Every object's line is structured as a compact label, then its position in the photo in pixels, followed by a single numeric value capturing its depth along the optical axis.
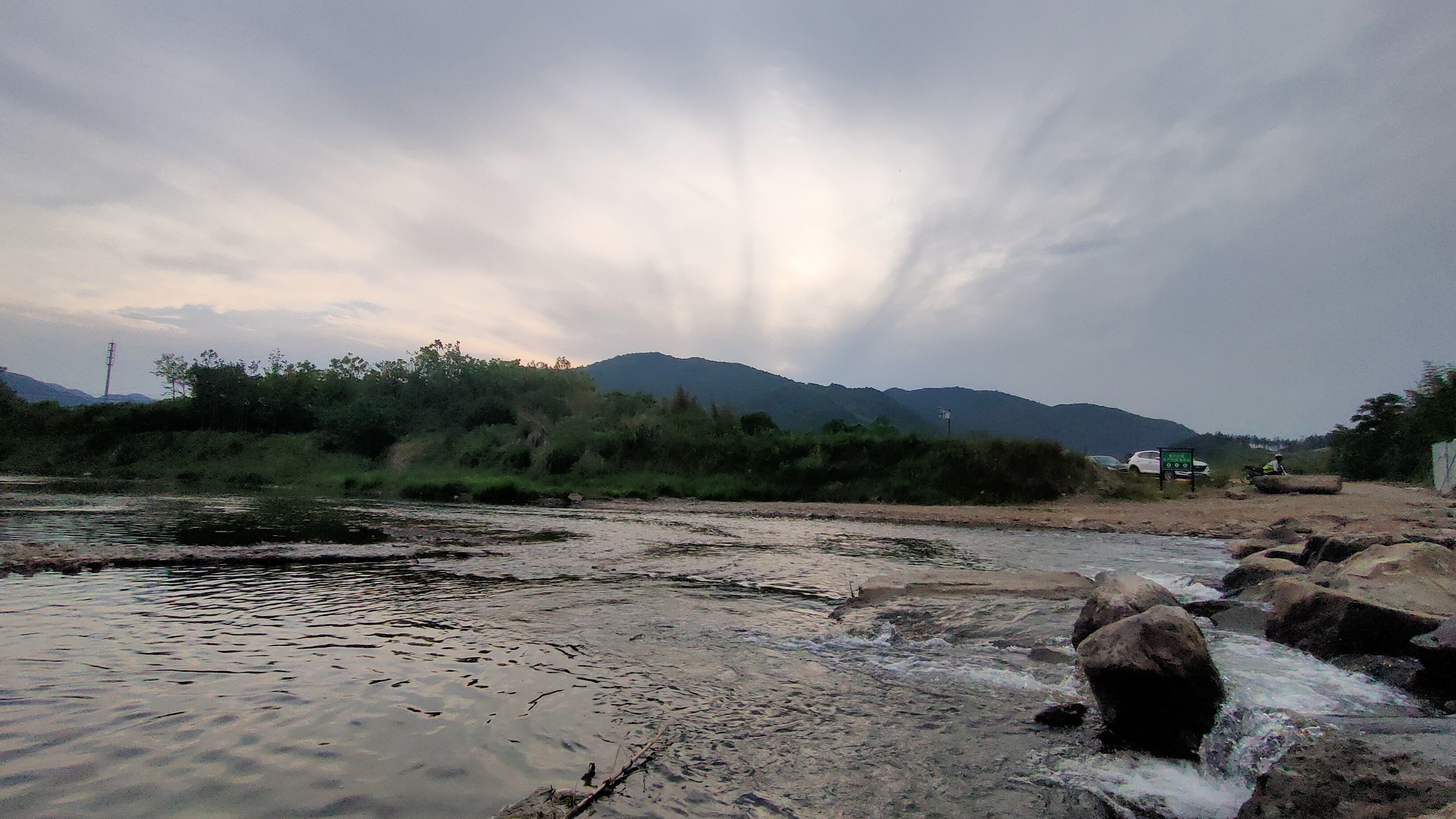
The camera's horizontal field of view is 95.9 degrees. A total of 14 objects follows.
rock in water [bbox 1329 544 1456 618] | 5.80
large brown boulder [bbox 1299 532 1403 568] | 9.34
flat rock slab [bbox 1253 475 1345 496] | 24.73
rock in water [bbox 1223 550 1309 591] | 9.44
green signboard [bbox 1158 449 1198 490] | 29.33
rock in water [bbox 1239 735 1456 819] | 3.12
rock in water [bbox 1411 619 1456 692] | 4.81
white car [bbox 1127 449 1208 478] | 38.38
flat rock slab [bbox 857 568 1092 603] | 8.63
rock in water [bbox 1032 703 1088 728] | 4.75
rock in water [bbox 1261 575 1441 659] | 5.50
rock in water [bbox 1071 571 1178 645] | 5.90
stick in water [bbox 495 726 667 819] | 3.24
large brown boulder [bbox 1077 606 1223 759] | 4.30
